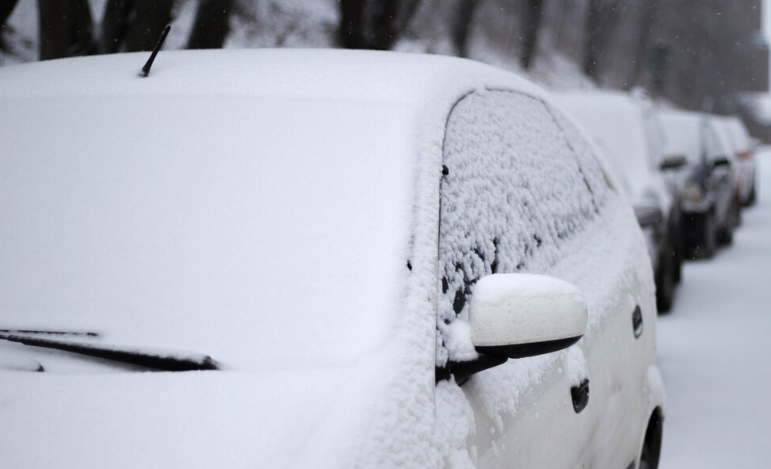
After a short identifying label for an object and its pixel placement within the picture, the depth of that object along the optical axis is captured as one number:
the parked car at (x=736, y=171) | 14.90
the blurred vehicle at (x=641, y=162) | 7.93
